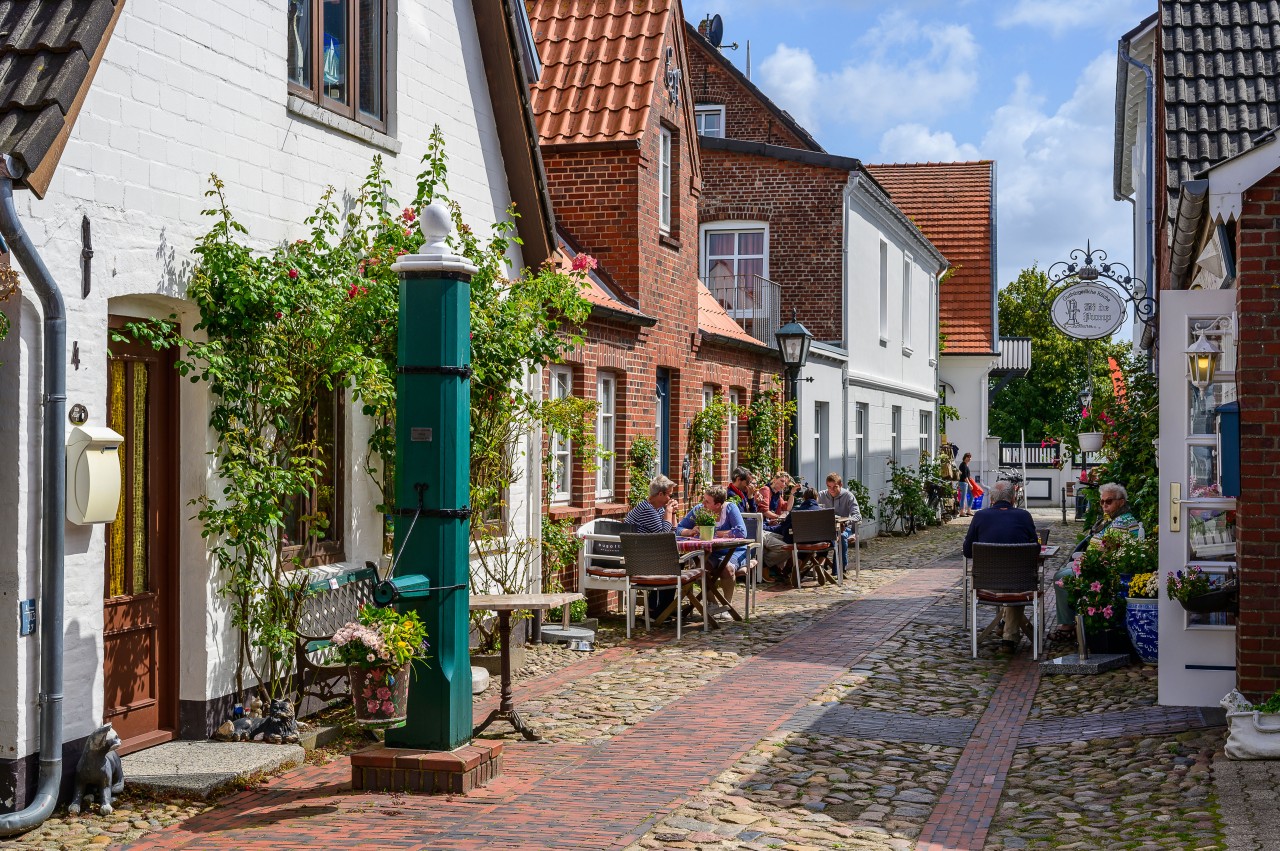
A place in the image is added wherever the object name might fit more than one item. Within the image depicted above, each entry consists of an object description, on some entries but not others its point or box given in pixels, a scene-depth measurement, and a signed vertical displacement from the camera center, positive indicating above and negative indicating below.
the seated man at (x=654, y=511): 13.62 -0.66
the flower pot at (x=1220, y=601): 8.47 -0.97
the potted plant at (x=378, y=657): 6.89 -1.06
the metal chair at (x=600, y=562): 13.45 -1.17
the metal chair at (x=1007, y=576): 11.82 -1.14
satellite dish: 31.14 +9.22
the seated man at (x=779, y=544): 17.27 -1.25
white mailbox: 6.56 -0.14
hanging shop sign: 15.27 +1.44
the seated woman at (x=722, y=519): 14.48 -0.80
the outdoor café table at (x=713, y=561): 13.50 -1.18
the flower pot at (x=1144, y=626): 10.34 -1.38
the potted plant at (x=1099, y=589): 10.95 -1.16
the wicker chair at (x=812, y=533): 16.73 -1.09
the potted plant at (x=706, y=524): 13.91 -0.81
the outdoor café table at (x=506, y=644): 8.27 -1.17
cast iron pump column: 7.25 -0.16
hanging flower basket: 19.98 +0.01
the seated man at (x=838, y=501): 18.55 -0.77
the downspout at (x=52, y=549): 6.41 -0.48
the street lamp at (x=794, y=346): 19.75 +1.39
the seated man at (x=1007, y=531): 12.24 -0.79
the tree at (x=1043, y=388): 44.59 +1.74
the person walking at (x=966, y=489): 33.28 -1.12
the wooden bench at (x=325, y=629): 8.41 -1.18
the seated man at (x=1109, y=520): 12.39 -0.71
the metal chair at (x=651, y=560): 12.58 -1.06
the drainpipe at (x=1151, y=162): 16.06 +3.26
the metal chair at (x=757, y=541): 16.62 -1.19
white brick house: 6.43 +1.22
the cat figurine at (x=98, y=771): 6.63 -1.55
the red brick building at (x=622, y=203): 14.93 +2.72
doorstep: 6.93 -1.66
